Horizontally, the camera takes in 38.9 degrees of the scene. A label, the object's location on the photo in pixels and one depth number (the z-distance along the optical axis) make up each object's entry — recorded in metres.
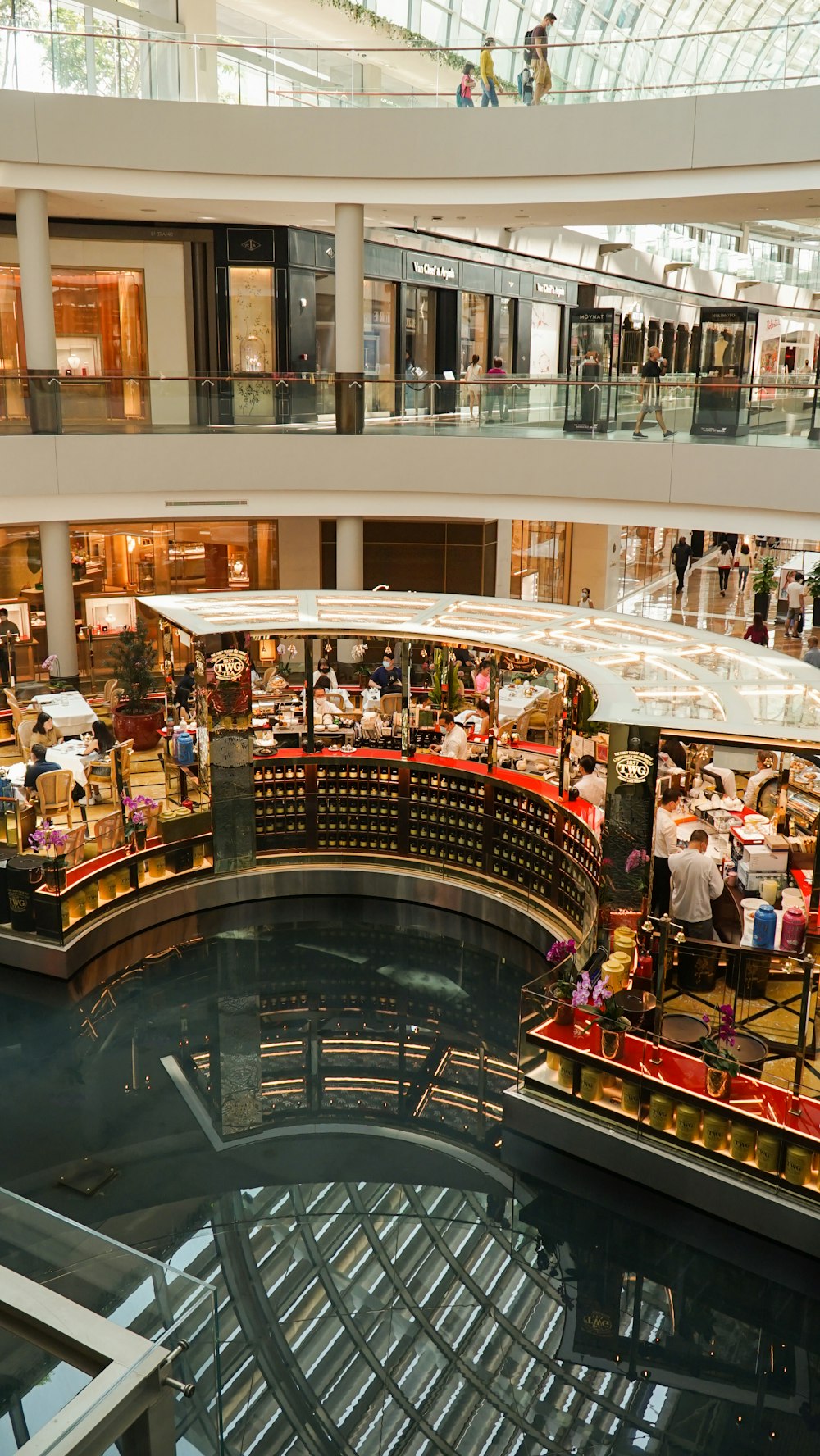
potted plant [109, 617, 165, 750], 14.34
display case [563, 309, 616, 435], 16.20
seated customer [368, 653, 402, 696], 14.53
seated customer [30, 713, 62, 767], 13.02
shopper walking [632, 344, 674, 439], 15.79
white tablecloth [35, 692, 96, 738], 13.65
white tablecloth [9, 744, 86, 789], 11.80
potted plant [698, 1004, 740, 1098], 7.34
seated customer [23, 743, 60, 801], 11.62
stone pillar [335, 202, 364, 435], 16.62
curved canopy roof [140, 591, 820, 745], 8.63
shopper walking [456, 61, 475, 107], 16.30
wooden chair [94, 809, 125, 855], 10.95
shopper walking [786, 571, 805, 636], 20.62
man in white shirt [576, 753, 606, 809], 10.48
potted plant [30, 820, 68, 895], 10.19
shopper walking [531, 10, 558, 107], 15.90
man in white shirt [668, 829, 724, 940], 8.55
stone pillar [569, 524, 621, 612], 25.09
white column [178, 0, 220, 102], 16.09
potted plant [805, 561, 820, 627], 18.33
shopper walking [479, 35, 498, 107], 16.11
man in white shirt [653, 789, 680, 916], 9.18
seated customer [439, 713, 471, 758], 12.02
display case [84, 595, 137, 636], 19.39
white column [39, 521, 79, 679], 17.22
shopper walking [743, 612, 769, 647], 16.17
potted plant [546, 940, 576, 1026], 8.18
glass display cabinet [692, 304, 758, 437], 15.35
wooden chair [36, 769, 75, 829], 11.39
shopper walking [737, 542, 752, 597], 25.09
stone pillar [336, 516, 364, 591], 18.34
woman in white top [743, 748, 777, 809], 10.55
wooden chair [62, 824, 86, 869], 10.54
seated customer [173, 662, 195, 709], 14.02
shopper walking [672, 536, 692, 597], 24.00
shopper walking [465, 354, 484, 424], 16.61
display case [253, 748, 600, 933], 11.26
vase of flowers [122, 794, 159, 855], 11.13
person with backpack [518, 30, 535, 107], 15.91
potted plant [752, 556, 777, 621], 19.56
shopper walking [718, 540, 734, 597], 24.56
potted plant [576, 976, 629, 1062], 7.79
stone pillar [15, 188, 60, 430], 15.84
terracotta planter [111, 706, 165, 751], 14.38
